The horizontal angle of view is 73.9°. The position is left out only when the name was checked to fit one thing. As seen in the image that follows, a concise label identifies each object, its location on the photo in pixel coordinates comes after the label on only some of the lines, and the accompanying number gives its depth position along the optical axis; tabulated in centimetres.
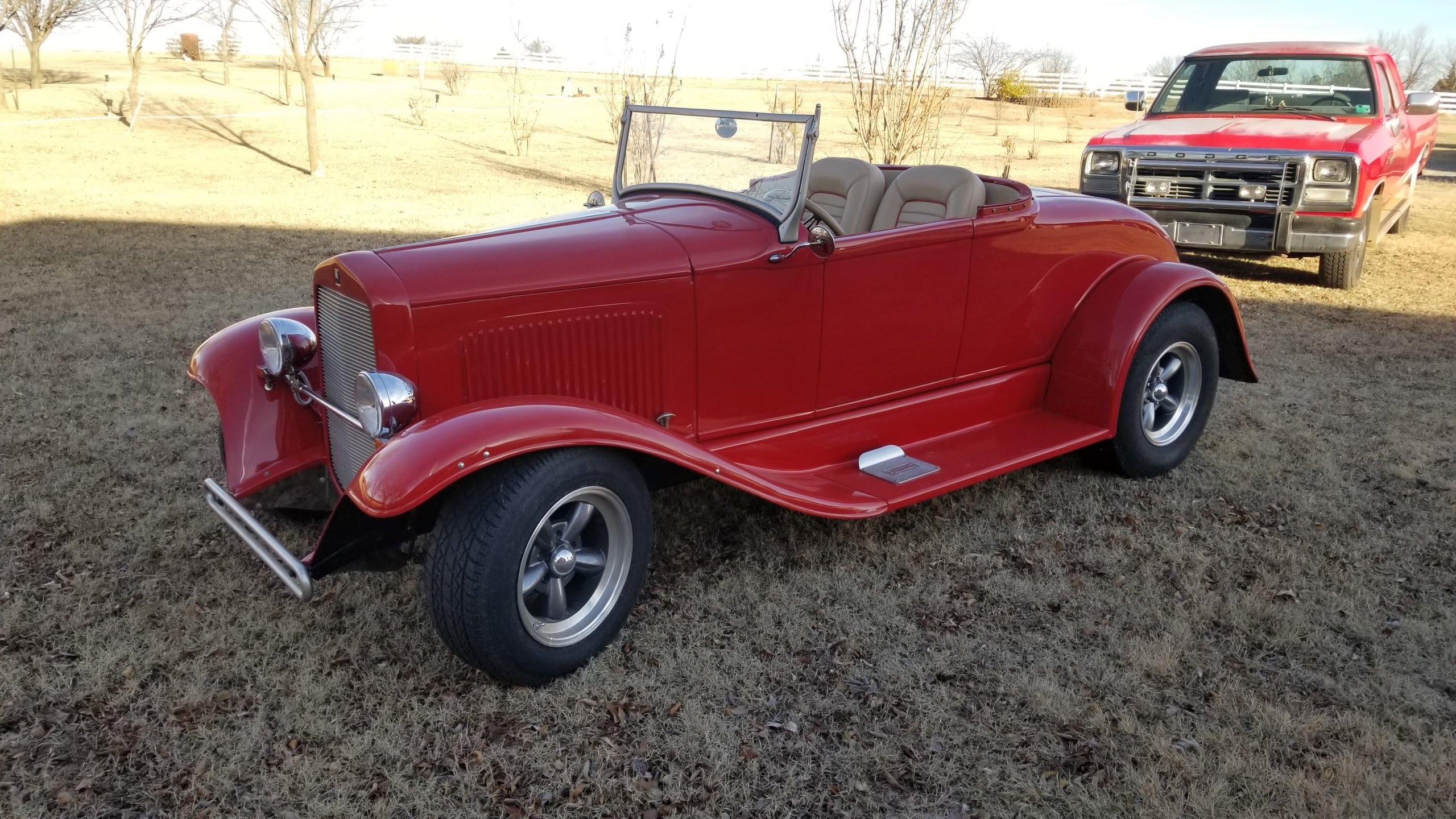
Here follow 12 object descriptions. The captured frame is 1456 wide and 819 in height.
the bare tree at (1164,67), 4953
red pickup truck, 809
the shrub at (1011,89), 3572
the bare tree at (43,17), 2189
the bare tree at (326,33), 1980
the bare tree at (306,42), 1449
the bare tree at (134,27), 2070
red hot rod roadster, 297
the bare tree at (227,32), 2514
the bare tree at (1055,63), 4788
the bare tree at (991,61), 3447
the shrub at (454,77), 3347
